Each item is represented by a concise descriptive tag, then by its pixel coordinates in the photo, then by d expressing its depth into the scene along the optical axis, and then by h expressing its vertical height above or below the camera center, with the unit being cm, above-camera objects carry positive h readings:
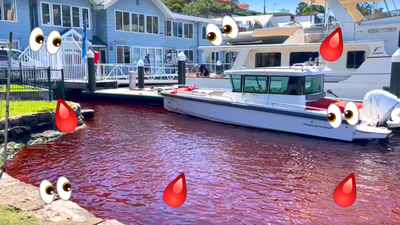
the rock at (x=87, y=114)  1501 -168
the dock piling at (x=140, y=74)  2175 -20
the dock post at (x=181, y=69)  2164 +10
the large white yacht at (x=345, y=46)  1529 +109
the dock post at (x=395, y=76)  1330 -21
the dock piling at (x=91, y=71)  2044 +1
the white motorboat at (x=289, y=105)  1140 -116
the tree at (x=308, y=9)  6331 +1030
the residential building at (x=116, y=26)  2403 +337
